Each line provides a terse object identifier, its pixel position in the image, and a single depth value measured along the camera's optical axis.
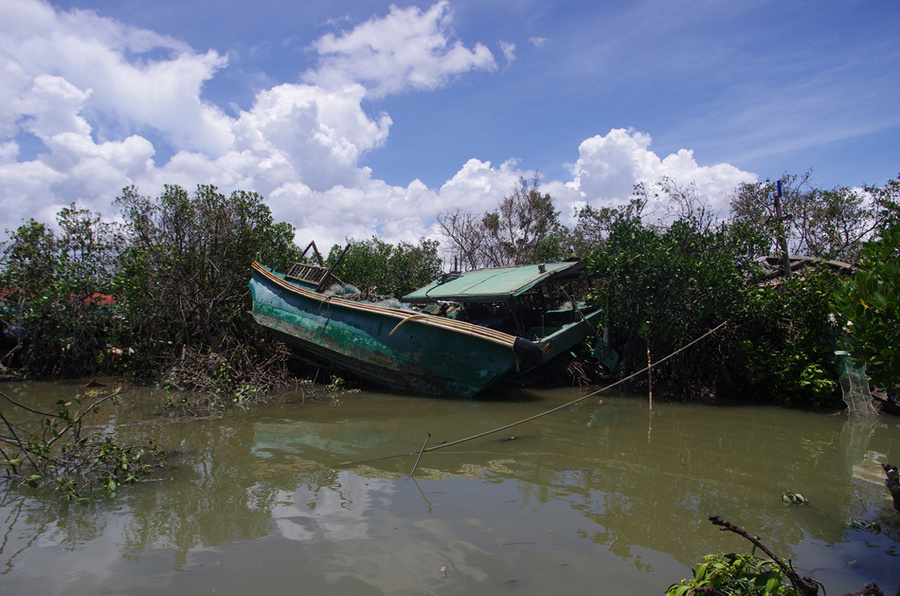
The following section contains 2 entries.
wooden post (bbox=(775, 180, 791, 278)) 8.55
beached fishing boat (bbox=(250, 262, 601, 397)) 7.76
